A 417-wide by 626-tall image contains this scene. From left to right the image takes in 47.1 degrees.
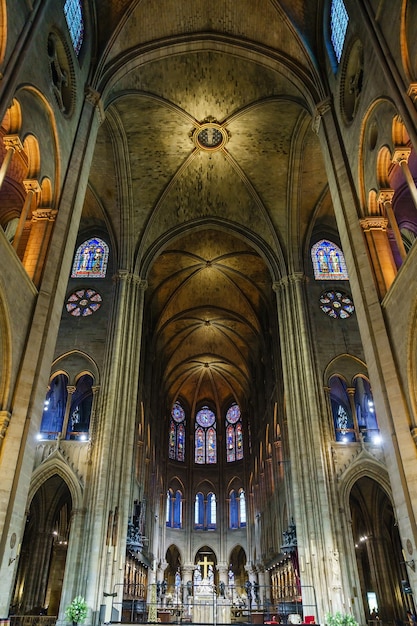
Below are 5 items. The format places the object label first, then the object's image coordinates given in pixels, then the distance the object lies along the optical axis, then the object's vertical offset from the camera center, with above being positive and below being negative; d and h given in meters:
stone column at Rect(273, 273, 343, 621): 17.57 +6.28
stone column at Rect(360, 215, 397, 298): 11.99 +8.27
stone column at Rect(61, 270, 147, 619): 17.25 +6.02
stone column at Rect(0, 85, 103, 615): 9.46 +5.17
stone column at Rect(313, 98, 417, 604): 9.80 +5.67
